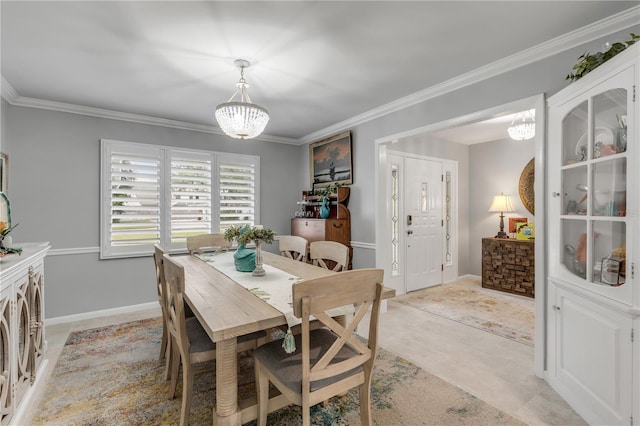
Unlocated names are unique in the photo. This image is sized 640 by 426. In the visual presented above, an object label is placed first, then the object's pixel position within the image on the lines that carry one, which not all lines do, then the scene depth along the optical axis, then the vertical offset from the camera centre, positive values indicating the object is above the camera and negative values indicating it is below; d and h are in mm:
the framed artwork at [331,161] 4219 +793
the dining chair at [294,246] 3084 -375
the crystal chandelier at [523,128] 3658 +1063
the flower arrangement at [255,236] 2273 -190
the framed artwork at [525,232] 4520 -299
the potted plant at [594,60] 1659 +937
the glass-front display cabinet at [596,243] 1530 -184
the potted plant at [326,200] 4180 +173
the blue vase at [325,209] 4180 +42
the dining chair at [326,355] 1290 -771
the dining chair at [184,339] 1641 -817
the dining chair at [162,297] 2146 -677
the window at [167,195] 3730 +236
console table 4324 -822
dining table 1376 -523
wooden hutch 3990 -152
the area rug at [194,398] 1836 -1311
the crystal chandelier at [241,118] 2295 +757
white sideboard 1670 -799
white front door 4707 -168
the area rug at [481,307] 3240 -1277
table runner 1473 -499
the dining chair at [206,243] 3306 -361
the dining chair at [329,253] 2448 -372
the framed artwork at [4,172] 2938 +402
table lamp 4857 +112
